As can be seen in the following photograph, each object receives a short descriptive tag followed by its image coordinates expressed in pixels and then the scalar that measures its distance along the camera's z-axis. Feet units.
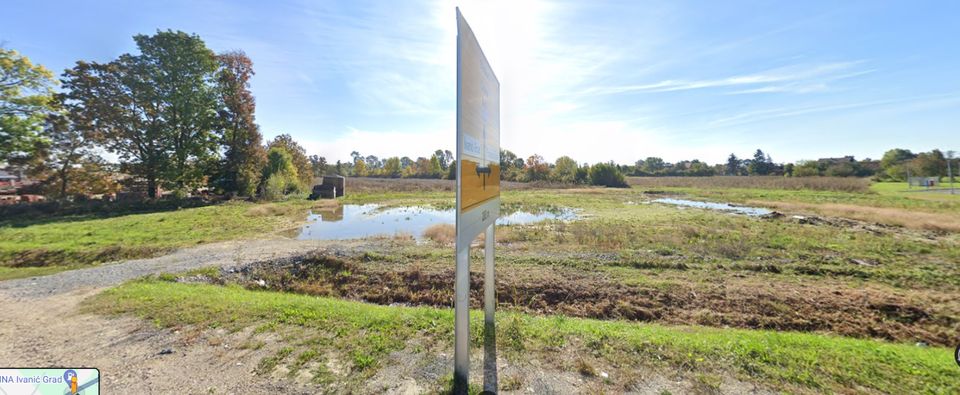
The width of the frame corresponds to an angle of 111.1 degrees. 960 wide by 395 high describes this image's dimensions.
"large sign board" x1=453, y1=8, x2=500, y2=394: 8.82
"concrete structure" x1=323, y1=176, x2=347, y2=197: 119.44
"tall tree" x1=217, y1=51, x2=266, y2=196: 95.61
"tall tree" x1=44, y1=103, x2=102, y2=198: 63.41
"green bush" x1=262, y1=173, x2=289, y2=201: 98.37
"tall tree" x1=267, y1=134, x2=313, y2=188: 129.18
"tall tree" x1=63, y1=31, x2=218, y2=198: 71.92
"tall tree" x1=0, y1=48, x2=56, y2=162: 55.16
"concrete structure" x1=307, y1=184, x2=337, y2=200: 114.01
